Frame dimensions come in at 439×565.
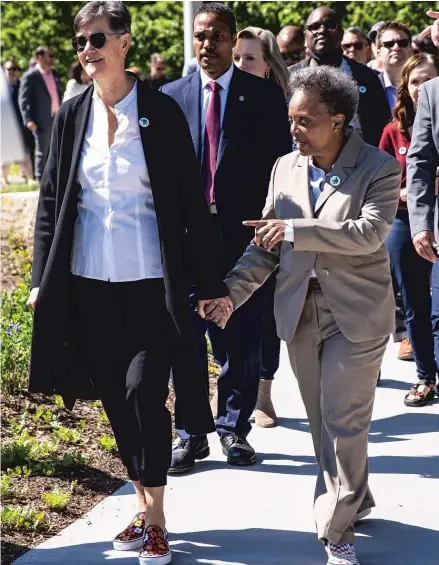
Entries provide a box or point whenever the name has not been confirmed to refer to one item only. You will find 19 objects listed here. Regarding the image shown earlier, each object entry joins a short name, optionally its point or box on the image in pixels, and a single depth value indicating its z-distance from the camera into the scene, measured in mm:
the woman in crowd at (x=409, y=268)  6887
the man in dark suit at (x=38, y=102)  17297
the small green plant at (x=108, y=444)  6125
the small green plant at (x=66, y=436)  6172
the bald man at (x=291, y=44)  9523
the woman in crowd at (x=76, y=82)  13698
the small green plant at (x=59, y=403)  6769
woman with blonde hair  6625
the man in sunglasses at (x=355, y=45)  9992
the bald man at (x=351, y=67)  7527
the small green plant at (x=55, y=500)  5191
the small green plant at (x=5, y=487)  5328
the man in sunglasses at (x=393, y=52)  8562
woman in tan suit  4449
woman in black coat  4535
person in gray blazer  5879
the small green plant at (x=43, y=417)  6478
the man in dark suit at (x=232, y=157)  5777
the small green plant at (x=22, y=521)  4961
